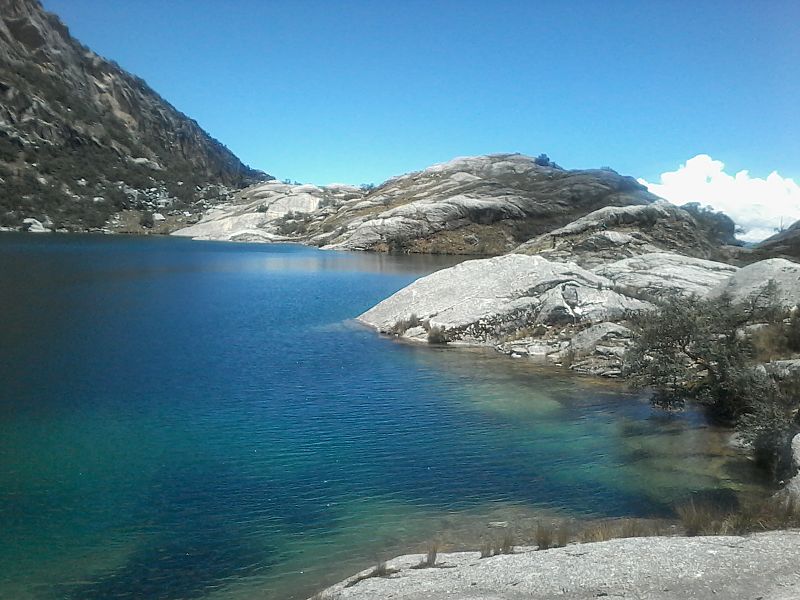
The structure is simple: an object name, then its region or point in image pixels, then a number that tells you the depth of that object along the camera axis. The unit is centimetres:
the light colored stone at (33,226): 12206
